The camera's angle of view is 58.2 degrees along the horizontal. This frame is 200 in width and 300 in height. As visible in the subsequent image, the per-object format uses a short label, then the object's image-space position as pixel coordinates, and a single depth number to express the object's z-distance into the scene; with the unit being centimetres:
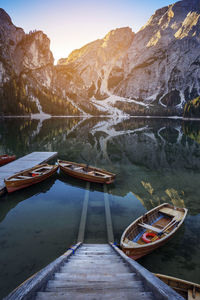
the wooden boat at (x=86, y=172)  1773
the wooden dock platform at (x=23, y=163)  1892
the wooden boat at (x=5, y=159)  2341
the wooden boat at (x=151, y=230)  842
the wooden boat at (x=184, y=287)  568
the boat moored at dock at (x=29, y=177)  1584
